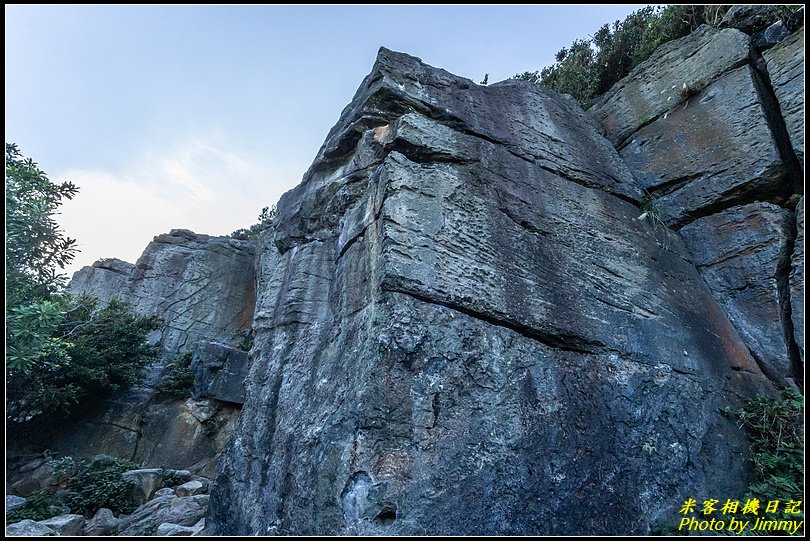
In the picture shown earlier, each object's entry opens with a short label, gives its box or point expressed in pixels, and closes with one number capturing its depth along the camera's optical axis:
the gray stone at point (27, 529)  5.29
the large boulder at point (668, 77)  6.52
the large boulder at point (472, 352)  3.28
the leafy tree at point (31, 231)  6.64
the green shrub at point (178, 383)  12.05
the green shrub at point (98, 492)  7.27
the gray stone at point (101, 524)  5.81
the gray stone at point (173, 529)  4.95
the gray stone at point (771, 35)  6.18
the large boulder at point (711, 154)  5.52
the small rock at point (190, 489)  7.28
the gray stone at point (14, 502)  6.81
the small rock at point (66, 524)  5.77
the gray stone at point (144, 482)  7.71
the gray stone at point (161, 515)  5.54
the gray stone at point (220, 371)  11.80
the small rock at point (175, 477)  8.91
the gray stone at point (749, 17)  6.44
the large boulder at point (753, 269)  4.86
